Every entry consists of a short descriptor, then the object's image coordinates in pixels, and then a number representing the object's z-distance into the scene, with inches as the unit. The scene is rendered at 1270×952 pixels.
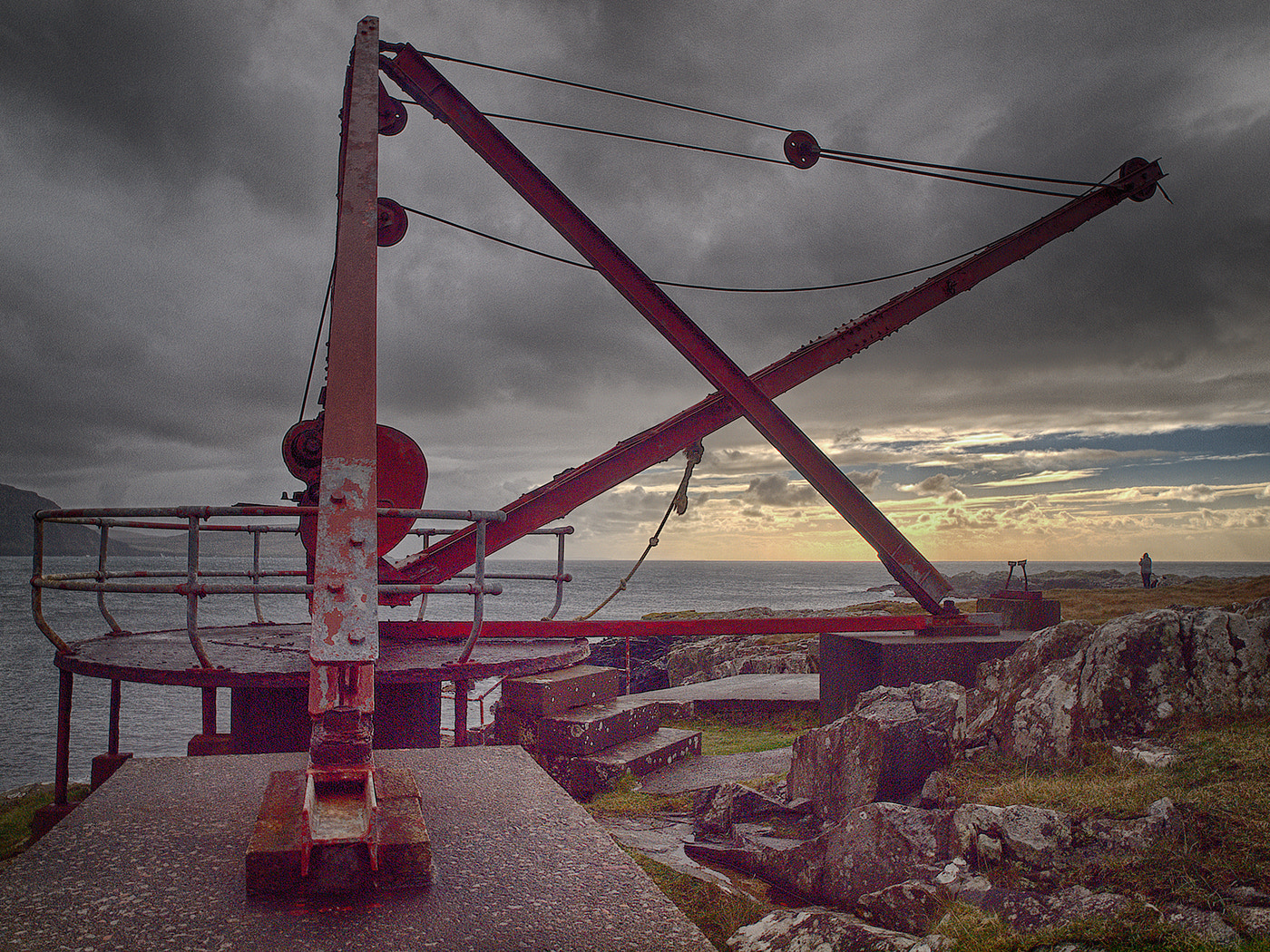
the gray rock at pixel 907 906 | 115.7
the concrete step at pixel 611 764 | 253.9
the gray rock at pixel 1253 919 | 91.4
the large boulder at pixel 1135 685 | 152.3
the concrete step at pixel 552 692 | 269.0
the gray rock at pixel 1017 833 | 117.3
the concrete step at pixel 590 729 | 262.3
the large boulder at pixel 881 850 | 130.7
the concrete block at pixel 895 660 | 258.8
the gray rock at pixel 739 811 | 192.9
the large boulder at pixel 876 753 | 176.4
